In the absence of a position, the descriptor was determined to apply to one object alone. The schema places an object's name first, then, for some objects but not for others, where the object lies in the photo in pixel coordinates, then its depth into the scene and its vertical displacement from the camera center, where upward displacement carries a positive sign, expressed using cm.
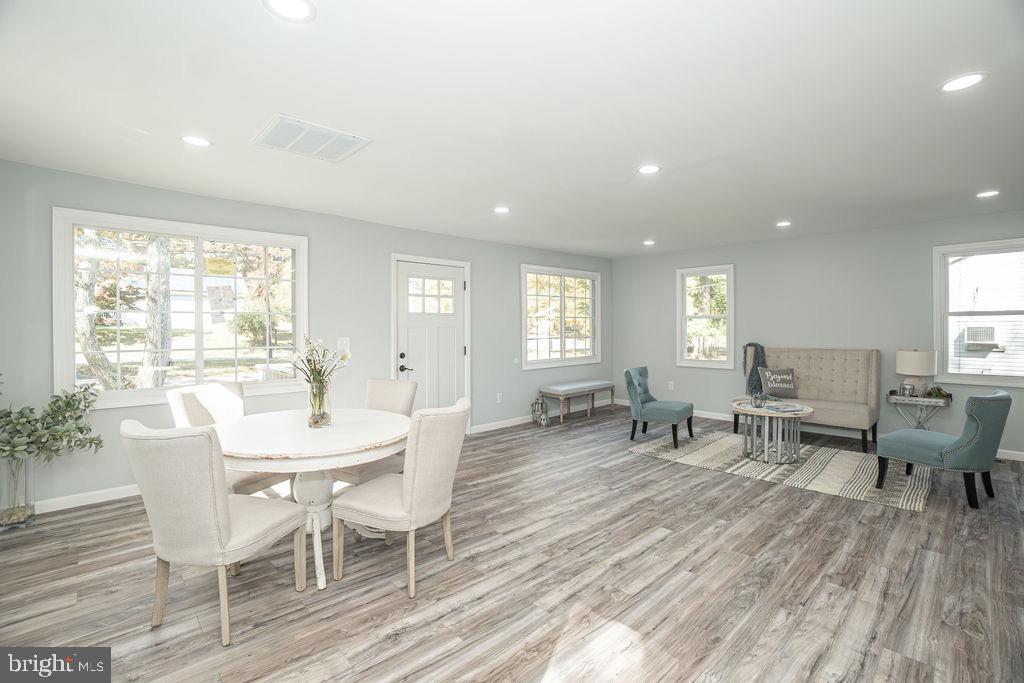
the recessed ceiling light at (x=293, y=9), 163 +118
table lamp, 489 -28
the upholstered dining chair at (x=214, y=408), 289 -52
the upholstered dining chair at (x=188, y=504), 193 -72
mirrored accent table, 491 -75
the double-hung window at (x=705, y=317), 681 +33
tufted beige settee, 520 -53
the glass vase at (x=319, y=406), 292 -44
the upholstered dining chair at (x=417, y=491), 238 -84
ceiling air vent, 268 +122
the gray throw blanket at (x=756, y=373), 613 -45
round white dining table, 229 -57
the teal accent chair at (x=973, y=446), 341 -82
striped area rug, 387 -126
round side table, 468 -96
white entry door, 540 +8
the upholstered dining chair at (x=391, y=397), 371 -48
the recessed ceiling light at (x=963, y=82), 214 +122
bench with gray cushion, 657 -75
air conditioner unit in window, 489 +0
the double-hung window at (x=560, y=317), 688 +33
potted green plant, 306 -70
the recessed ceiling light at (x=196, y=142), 286 +122
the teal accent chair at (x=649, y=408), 533 -82
